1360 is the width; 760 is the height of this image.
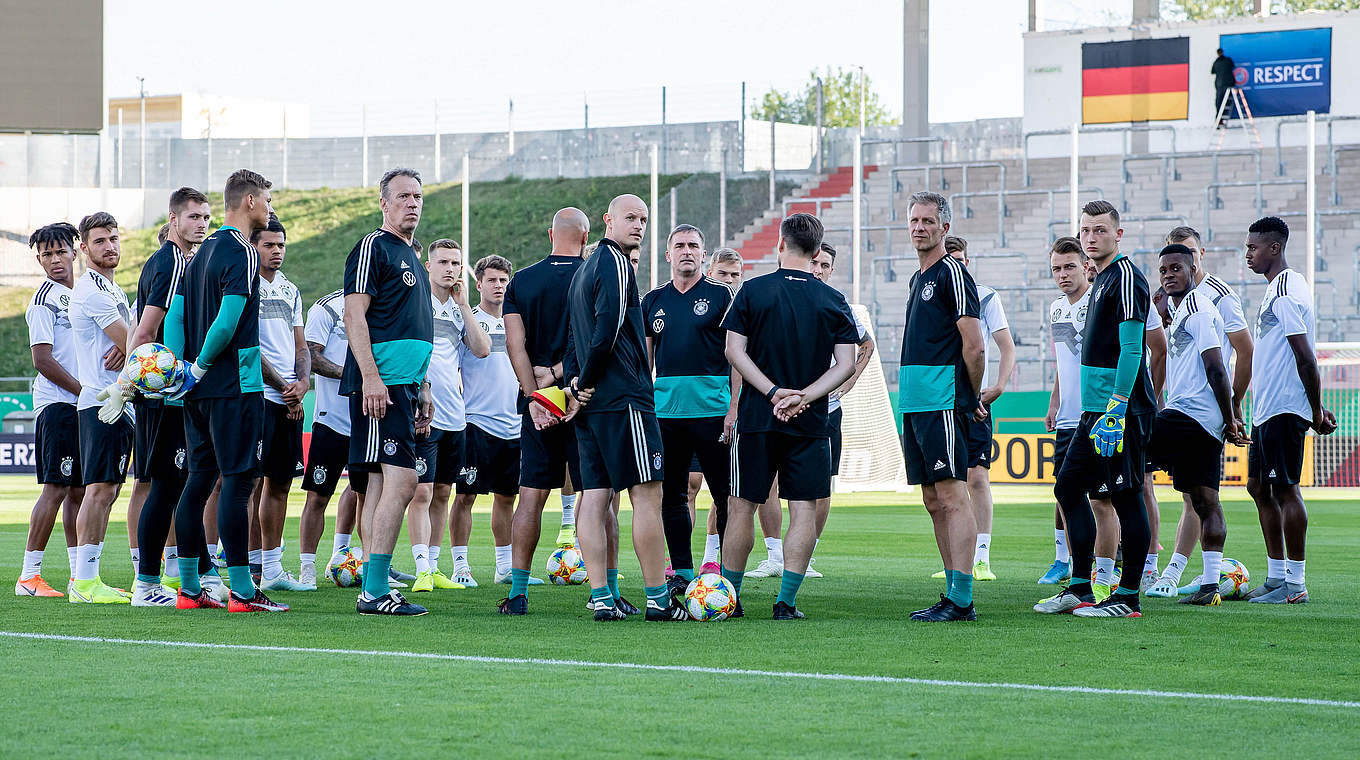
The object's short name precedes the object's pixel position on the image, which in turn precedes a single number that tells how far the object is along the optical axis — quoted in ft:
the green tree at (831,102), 224.94
